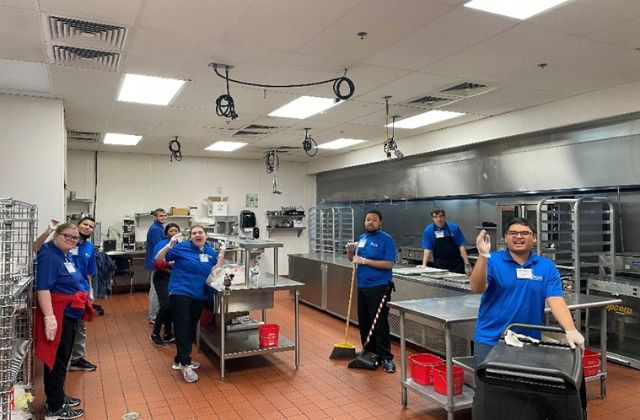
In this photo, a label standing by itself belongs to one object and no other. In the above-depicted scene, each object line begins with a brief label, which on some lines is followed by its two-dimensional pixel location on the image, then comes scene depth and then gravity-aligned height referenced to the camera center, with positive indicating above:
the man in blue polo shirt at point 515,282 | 2.50 -0.34
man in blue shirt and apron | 5.98 -0.32
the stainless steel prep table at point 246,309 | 4.21 -0.82
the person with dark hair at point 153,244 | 5.98 -0.30
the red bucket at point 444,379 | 3.26 -1.12
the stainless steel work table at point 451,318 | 3.09 -0.66
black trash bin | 1.83 -0.67
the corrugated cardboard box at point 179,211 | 9.41 +0.19
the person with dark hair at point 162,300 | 5.28 -0.91
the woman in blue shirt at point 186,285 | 4.16 -0.57
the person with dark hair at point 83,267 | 4.04 -0.40
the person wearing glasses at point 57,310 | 3.13 -0.61
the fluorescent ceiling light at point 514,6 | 3.01 +1.39
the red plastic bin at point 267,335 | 4.46 -1.09
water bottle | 4.59 -0.54
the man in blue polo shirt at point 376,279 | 4.38 -0.56
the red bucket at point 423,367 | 3.44 -1.08
